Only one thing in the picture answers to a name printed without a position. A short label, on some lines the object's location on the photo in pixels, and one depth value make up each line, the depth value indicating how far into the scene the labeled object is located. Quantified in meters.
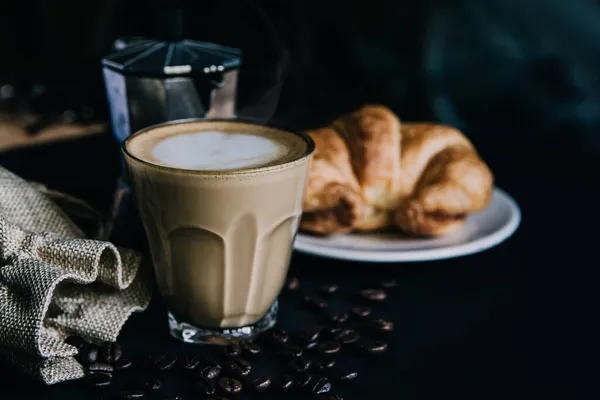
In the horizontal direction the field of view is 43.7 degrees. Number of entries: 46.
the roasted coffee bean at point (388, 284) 0.92
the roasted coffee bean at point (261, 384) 0.70
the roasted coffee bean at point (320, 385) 0.70
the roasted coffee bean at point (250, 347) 0.77
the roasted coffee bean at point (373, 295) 0.88
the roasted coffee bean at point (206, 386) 0.70
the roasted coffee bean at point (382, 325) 0.82
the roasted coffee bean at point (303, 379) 0.71
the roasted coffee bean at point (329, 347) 0.77
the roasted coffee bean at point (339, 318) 0.84
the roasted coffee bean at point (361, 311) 0.85
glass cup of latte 0.73
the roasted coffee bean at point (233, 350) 0.76
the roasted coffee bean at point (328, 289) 0.90
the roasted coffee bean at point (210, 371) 0.72
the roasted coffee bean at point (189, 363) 0.74
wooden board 1.74
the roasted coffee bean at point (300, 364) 0.74
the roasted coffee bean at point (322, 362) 0.75
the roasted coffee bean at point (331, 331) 0.80
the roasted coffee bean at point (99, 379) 0.71
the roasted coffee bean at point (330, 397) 0.69
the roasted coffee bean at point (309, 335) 0.79
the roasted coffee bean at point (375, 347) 0.77
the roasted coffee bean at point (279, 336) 0.79
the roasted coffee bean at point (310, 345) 0.78
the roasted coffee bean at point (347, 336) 0.79
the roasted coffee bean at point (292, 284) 0.91
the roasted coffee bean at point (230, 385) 0.70
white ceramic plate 0.93
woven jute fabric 0.72
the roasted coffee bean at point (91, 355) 0.74
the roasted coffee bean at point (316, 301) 0.87
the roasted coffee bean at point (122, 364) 0.74
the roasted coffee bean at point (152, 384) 0.70
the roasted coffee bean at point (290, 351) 0.77
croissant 1.01
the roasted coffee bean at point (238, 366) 0.73
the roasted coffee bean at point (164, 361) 0.74
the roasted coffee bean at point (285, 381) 0.71
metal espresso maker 0.89
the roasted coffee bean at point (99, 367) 0.73
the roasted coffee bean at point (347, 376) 0.72
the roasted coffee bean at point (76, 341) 0.78
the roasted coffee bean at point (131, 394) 0.68
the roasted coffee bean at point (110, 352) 0.75
